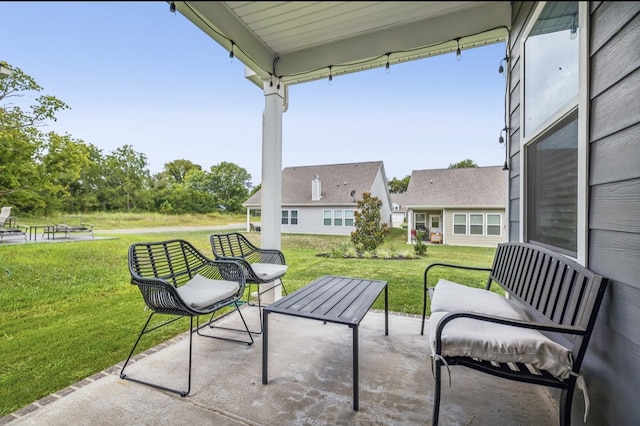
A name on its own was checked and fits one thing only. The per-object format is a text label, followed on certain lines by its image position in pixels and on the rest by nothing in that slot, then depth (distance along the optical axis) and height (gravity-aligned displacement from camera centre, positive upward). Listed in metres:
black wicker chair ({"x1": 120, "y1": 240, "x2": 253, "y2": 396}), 1.84 -0.55
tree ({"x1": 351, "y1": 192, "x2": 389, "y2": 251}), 8.07 -0.50
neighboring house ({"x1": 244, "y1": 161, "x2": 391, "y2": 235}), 11.58 +0.63
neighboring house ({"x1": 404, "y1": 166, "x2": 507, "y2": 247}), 9.59 +0.21
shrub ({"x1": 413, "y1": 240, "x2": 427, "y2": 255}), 7.64 -1.00
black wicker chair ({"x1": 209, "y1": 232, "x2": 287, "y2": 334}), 2.73 -0.51
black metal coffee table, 1.68 -0.64
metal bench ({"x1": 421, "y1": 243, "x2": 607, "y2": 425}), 1.18 -0.56
